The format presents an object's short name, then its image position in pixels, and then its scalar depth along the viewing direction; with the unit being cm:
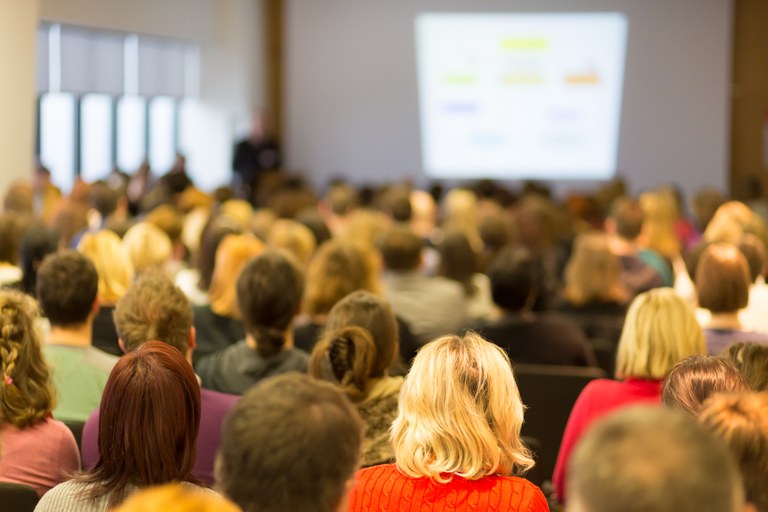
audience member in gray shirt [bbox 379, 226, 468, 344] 621
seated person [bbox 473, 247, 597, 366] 520
